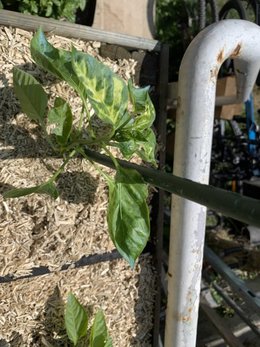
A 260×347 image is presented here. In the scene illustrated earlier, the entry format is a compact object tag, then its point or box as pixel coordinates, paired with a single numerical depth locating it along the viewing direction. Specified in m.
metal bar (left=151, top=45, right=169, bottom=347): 1.15
